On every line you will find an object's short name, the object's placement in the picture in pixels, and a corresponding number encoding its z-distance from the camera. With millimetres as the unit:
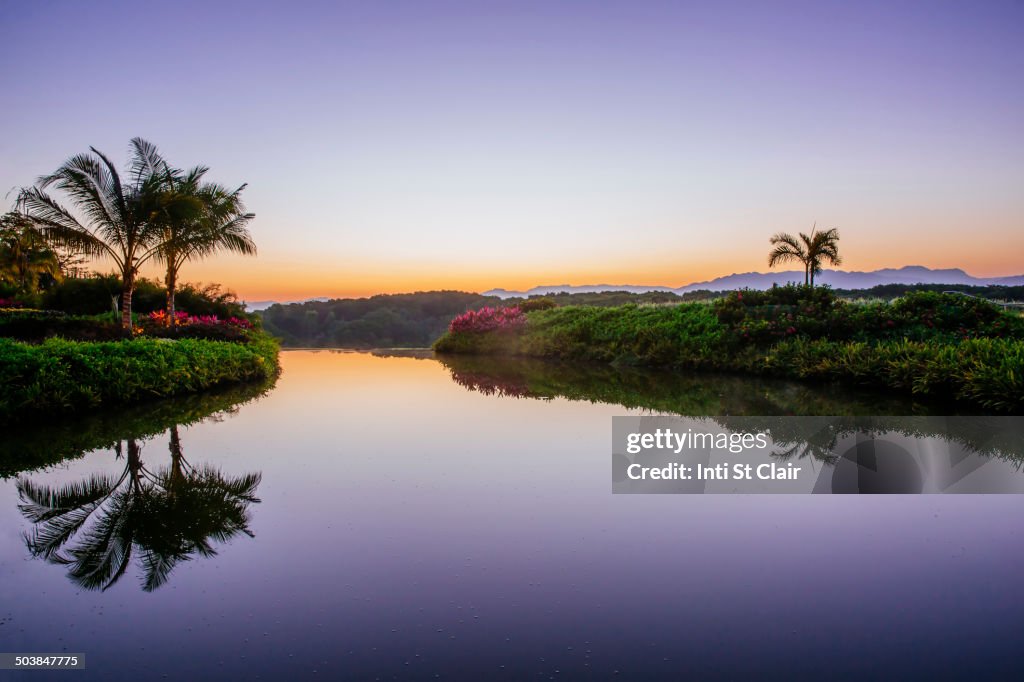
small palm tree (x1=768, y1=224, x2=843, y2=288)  23375
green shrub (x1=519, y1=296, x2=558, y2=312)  26859
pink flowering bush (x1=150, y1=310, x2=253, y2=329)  17705
